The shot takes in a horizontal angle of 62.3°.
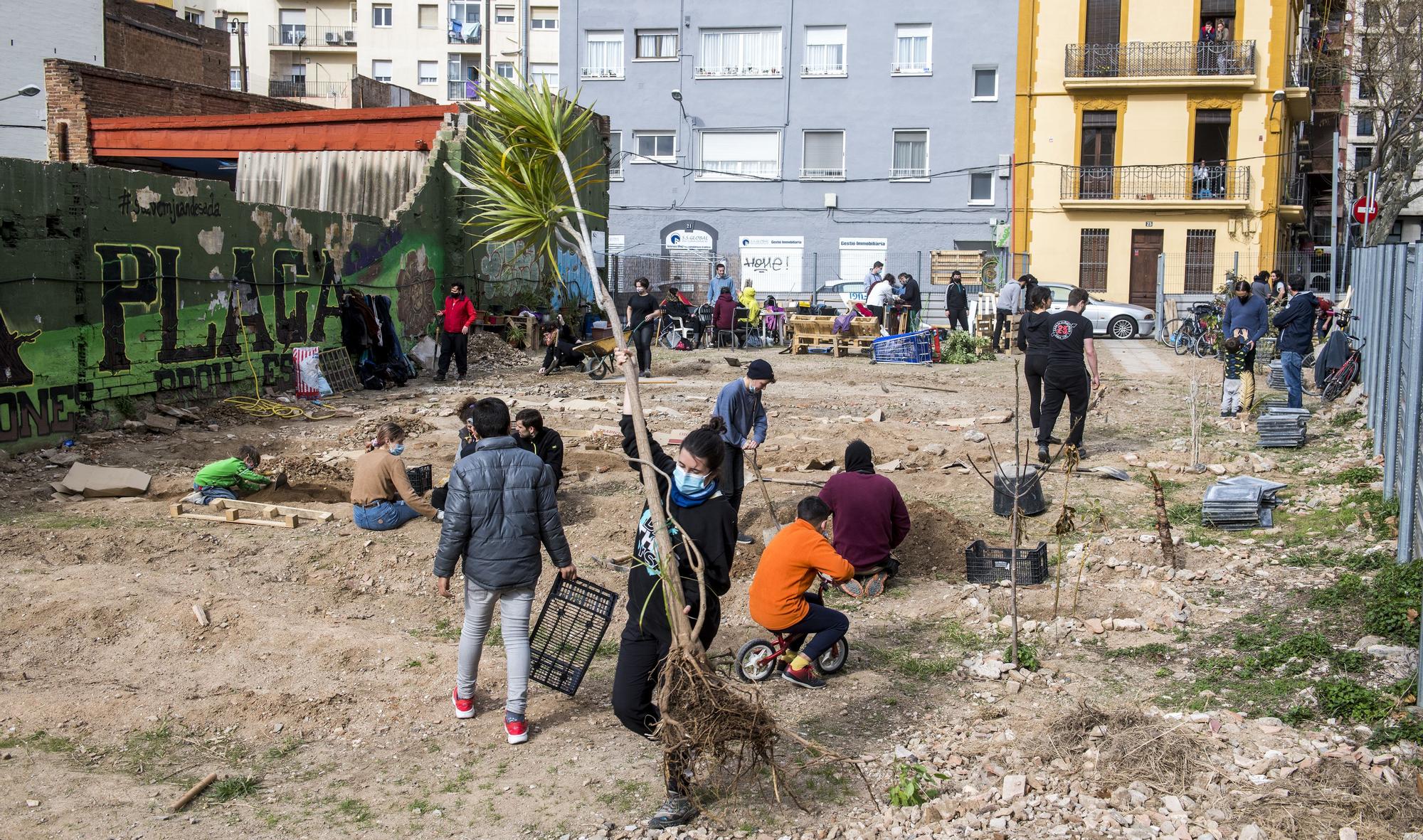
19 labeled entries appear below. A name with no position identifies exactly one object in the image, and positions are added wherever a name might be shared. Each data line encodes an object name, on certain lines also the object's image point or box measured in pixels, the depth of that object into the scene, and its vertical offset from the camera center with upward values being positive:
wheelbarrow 19.28 -0.64
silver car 29.14 +0.14
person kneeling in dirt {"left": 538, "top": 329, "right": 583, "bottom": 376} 19.48 -0.62
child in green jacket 9.68 -1.41
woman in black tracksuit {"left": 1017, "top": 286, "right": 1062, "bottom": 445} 11.46 -0.11
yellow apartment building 34.81 +5.60
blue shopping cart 22.00 -0.50
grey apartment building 36.06 +5.98
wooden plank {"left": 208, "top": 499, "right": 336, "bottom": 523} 9.27 -1.55
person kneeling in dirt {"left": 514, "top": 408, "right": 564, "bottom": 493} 7.99 -0.87
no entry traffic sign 30.52 +3.19
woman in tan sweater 8.82 -1.30
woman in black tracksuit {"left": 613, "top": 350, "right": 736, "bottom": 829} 4.96 -1.06
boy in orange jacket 5.85 -1.35
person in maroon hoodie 7.92 -1.33
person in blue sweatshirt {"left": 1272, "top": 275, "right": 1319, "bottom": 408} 13.64 -0.08
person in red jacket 18.17 -0.21
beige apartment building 59.66 +14.05
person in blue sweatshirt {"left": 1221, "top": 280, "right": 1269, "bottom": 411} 13.66 +0.07
